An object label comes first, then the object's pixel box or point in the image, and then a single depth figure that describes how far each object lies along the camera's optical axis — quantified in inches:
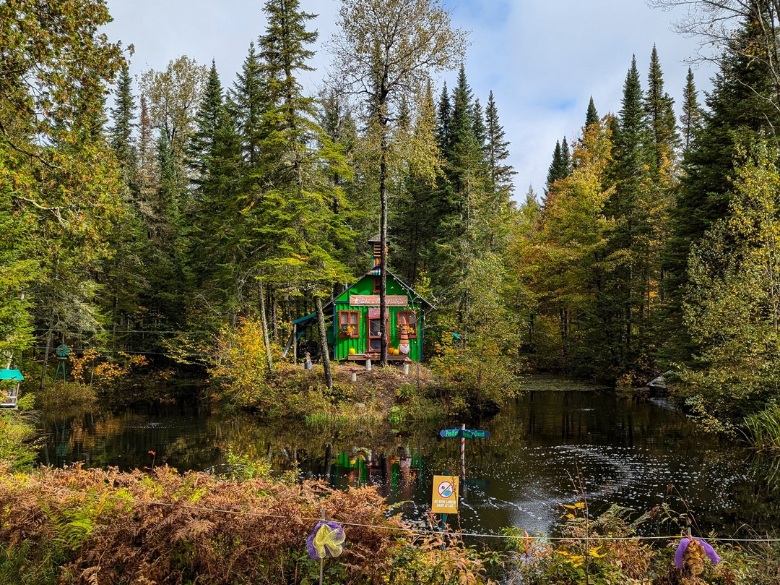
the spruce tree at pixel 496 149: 1768.0
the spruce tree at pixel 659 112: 1745.8
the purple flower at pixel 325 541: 191.3
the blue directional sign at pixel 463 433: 432.7
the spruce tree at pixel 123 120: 1475.5
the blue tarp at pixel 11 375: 709.4
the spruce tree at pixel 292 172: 832.3
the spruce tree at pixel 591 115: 2056.6
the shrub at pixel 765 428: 573.3
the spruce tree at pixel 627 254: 1184.2
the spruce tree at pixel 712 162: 781.9
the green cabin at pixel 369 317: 1060.5
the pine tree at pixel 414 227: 1371.3
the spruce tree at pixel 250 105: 884.6
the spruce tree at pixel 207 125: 1208.8
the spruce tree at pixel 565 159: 1935.2
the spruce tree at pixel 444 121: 1482.5
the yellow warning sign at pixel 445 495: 272.4
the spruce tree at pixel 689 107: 1811.5
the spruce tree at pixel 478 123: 1542.8
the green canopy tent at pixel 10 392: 709.9
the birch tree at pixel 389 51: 866.8
